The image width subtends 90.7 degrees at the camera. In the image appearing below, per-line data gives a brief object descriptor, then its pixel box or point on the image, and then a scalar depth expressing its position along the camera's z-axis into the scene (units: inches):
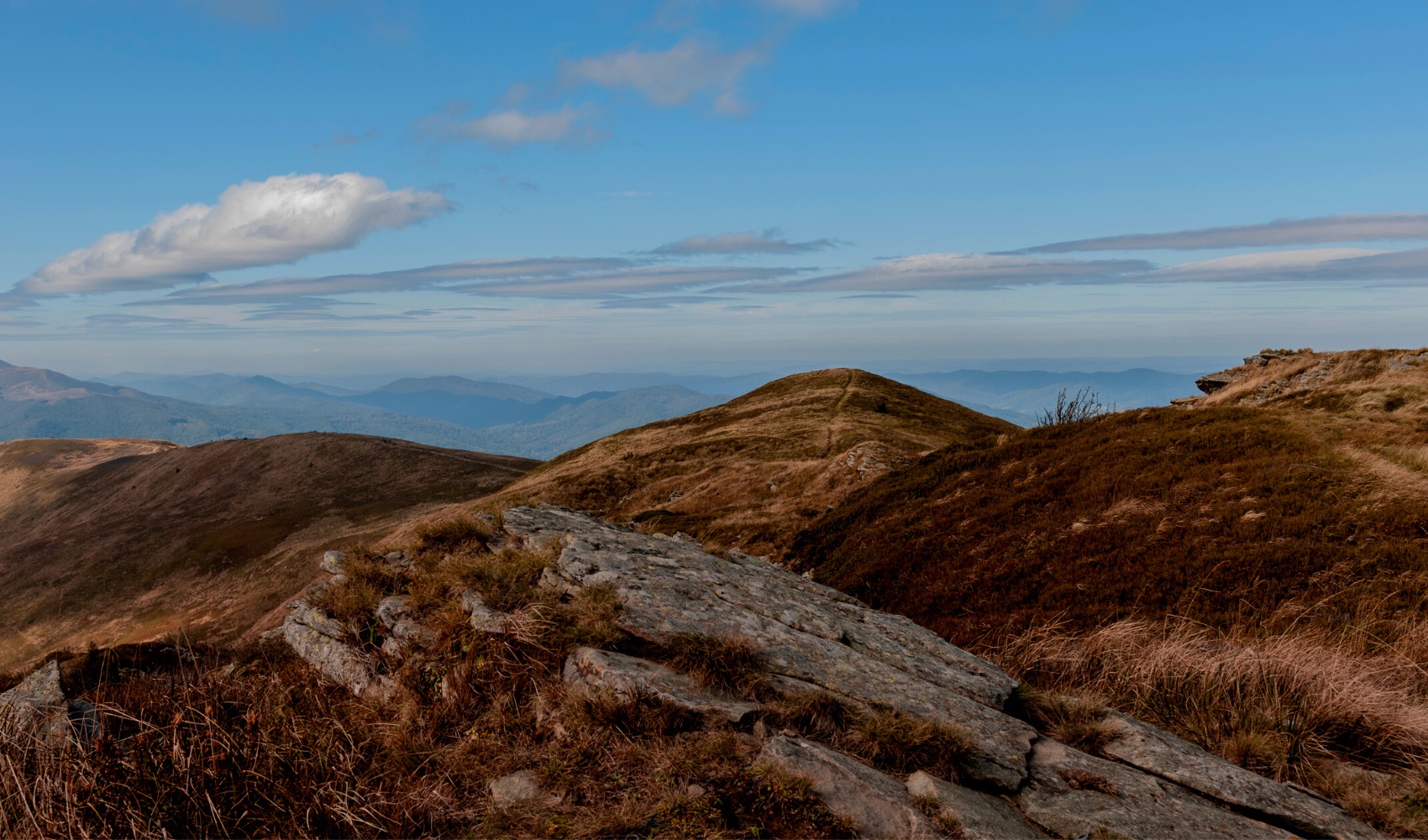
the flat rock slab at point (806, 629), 317.7
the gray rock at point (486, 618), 335.0
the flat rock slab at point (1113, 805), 254.5
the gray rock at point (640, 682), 284.4
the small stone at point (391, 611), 379.2
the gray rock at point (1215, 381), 1718.8
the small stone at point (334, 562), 465.6
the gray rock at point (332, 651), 345.1
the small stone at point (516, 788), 247.8
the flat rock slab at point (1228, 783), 270.1
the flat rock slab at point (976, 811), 236.5
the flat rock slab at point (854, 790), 231.3
